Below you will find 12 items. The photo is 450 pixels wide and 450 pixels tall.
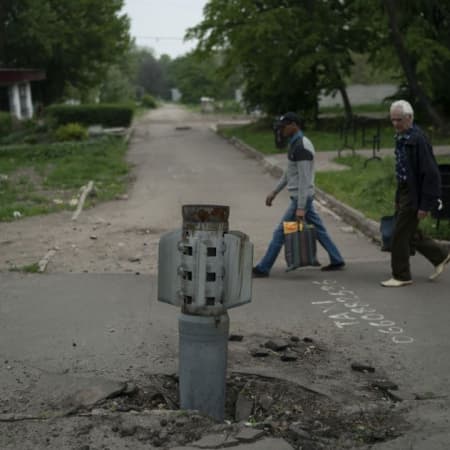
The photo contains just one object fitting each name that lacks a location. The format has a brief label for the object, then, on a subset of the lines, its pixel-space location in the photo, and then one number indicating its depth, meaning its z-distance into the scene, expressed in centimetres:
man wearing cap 912
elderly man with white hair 816
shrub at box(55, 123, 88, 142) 3406
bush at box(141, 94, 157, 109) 9875
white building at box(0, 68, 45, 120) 3547
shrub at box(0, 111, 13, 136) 3569
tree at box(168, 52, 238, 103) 10700
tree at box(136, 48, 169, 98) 15812
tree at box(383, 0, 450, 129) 1541
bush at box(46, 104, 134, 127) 4275
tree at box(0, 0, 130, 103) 4419
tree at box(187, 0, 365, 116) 3378
